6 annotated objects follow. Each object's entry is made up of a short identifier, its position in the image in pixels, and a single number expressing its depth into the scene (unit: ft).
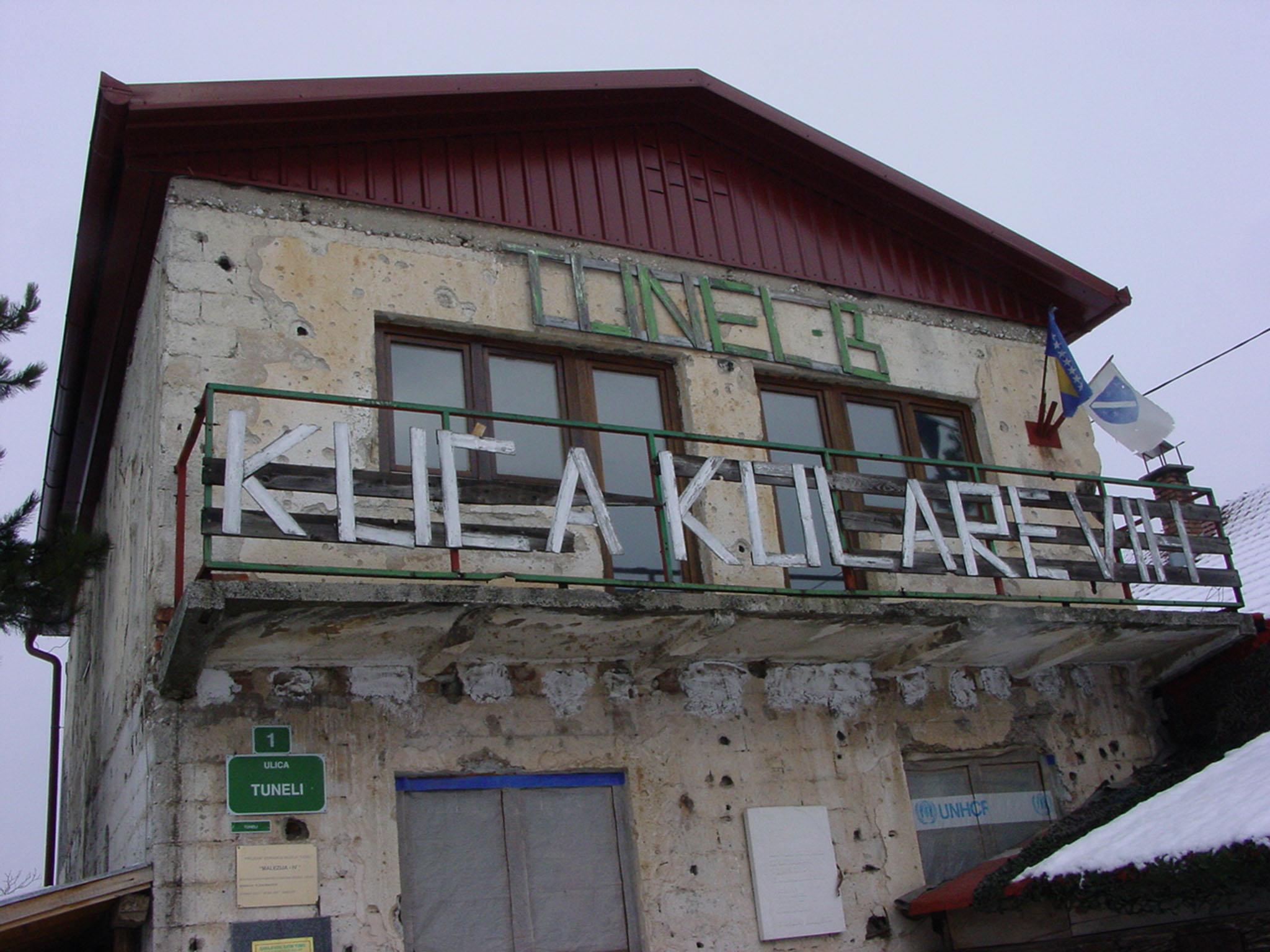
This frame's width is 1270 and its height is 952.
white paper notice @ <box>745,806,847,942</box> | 26.16
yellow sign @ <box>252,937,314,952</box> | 22.06
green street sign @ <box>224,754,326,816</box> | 22.95
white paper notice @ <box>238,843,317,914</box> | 22.35
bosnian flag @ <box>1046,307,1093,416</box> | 34.50
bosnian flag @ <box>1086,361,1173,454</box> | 33.94
